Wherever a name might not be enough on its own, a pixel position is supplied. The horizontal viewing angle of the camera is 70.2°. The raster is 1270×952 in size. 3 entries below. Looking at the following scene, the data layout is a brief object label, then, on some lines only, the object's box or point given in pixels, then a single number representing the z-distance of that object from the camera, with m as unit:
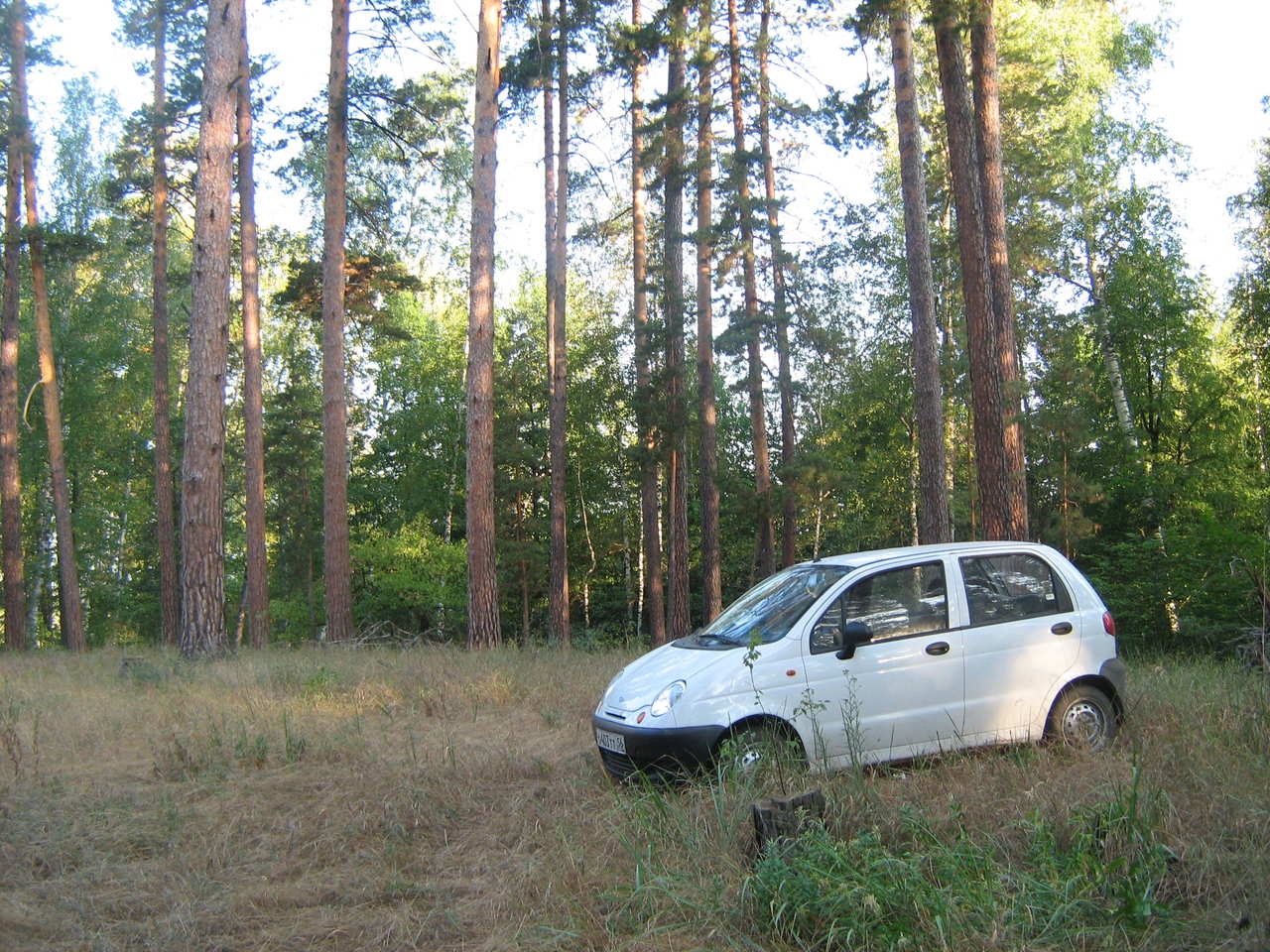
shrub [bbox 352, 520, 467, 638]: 30.28
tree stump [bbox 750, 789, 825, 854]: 4.09
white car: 6.03
